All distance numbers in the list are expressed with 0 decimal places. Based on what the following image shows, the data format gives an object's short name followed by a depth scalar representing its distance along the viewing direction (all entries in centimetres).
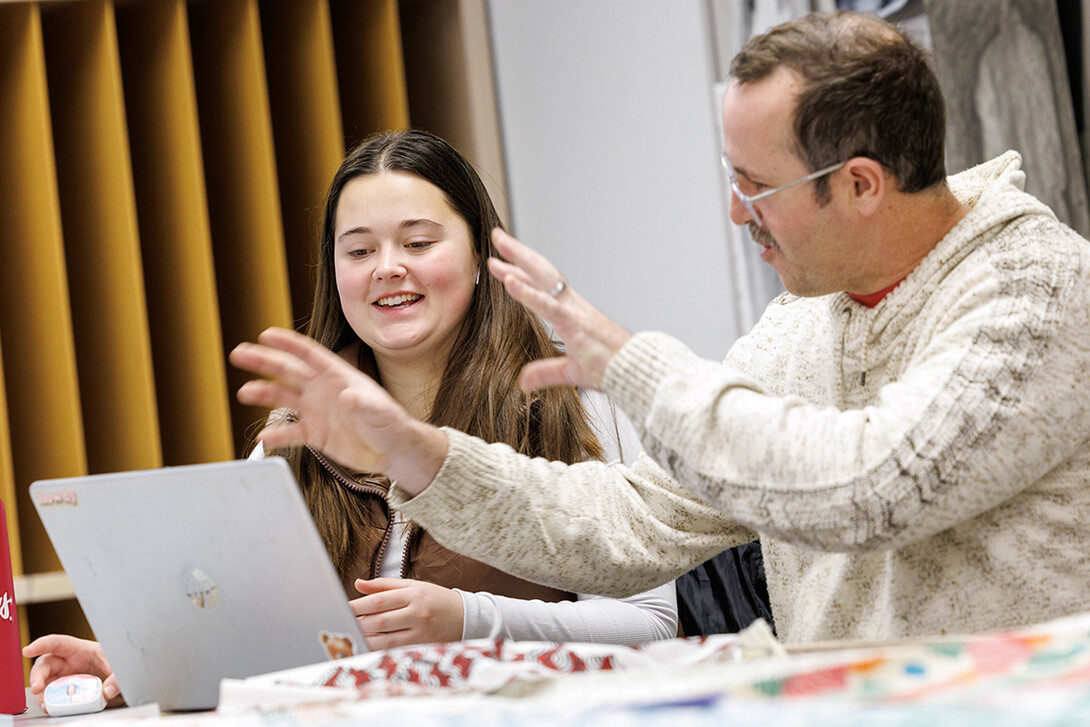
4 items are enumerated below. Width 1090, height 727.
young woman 283
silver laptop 233
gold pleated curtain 354
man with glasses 233
